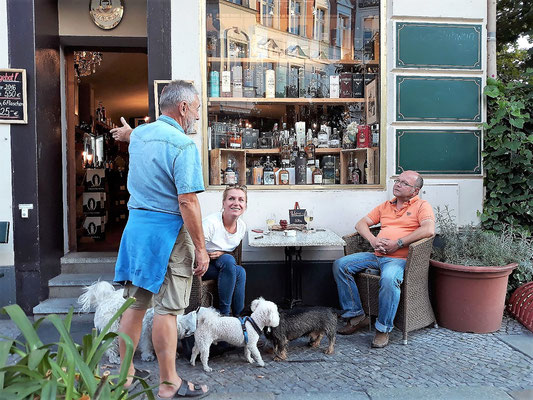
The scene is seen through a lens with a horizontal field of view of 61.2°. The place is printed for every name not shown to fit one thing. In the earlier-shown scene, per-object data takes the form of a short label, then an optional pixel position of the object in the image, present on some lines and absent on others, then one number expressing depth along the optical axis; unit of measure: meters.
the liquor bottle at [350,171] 4.85
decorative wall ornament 5.00
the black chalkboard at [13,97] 4.21
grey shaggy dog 3.34
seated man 3.84
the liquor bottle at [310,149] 5.05
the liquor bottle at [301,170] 4.90
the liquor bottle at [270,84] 5.11
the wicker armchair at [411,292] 3.65
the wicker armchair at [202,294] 3.51
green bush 4.46
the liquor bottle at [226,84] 4.90
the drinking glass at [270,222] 4.41
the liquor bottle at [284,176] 4.87
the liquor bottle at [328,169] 4.90
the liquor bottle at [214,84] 4.75
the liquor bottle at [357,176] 4.84
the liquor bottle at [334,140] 5.17
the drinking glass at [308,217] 4.36
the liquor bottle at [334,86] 5.18
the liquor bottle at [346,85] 5.13
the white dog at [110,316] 3.22
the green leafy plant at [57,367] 1.26
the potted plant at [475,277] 3.86
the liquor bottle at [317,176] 4.88
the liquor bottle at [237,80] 5.00
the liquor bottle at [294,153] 5.03
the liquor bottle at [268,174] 4.87
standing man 2.57
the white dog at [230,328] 3.15
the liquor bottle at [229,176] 4.84
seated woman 3.57
